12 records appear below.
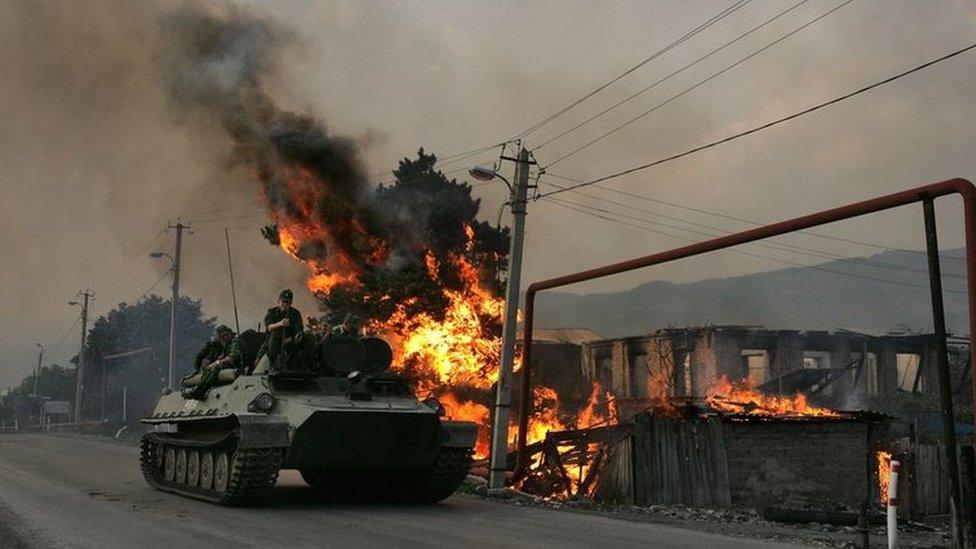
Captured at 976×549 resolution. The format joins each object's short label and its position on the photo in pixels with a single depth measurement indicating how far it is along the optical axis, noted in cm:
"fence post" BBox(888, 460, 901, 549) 866
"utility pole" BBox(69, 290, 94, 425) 5566
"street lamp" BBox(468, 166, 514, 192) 1681
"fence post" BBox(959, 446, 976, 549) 962
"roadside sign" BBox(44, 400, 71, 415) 6438
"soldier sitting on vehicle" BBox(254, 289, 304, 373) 1320
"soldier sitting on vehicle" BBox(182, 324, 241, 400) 1432
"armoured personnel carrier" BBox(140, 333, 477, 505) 1170
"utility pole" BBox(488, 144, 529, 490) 1617
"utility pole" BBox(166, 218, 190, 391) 3566
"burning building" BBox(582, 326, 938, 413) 3775
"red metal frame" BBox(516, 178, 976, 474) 995
